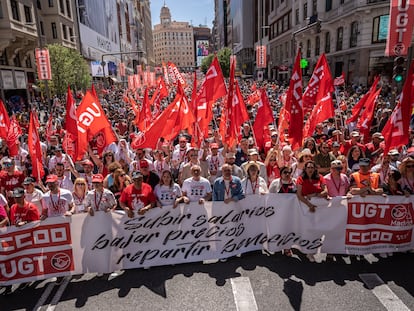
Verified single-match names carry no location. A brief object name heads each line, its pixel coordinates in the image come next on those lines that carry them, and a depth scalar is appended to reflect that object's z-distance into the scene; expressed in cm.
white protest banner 479
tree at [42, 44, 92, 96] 2541
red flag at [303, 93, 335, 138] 795
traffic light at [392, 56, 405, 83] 834
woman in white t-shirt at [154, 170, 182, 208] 520
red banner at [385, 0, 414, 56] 824
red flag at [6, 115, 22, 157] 787
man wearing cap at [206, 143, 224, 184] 715
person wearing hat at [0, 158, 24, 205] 611
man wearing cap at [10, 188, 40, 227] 463
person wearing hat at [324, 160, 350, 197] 523
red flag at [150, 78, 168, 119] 1169
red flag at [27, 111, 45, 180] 620
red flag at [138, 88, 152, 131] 913
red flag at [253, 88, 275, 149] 758
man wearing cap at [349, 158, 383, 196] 530
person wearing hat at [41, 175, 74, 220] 498
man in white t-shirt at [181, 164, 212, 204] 533
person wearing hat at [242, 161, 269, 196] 535
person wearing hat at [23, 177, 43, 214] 526
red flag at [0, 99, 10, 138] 771
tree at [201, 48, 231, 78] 7177
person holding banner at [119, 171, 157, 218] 502
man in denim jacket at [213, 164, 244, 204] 520
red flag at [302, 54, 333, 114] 791
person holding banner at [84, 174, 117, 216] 502
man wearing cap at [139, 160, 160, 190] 592
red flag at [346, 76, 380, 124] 965
